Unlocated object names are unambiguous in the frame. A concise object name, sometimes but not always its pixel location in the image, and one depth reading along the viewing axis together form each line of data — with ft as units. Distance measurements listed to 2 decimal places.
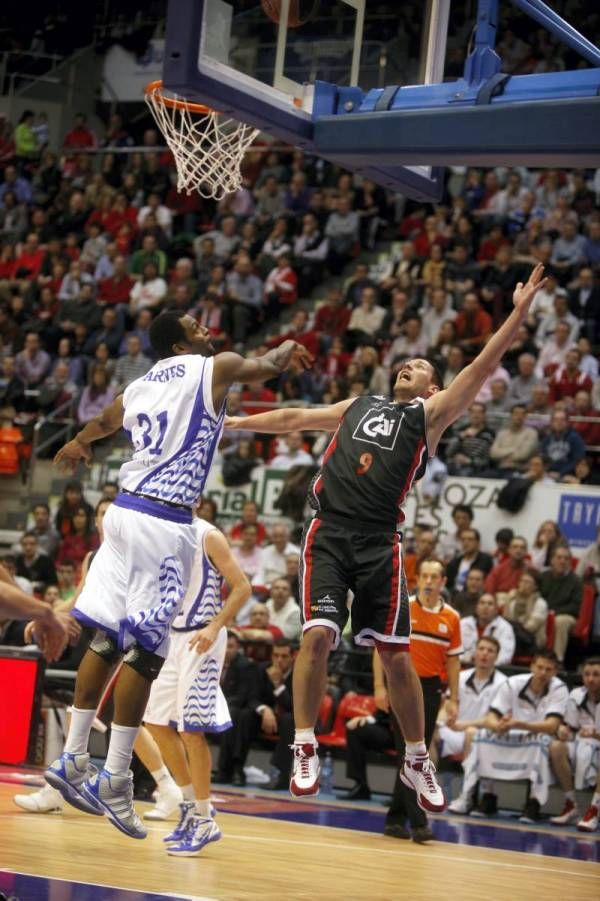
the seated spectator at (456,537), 48.34
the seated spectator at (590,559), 46.14
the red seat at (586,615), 44.45
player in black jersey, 23.36
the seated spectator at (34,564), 52.80
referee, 34.83
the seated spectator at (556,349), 53.78
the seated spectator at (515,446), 50.31
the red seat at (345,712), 42.98
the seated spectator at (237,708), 43.29
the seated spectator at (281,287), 65.05
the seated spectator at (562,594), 44.73
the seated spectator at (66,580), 50.49
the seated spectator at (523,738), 40.88
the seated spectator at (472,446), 50.98
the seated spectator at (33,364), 65.67
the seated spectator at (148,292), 66.03
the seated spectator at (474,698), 41.78
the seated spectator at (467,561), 46.98
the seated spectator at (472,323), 55.67
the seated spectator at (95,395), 61.05
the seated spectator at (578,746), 40.37
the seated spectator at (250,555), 50.49
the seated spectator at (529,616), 44.47
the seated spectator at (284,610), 46.60
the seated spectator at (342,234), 66.74
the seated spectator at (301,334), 59.57
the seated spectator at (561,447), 49.55
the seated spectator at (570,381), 52.01
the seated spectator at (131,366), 61.16
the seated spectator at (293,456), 53.42
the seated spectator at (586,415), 50.88
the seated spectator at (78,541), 54.39
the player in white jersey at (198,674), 29.43
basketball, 24.72
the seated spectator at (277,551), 49.90
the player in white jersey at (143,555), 22.41
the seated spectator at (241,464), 54.75
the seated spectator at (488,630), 43.70
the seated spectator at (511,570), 46.19
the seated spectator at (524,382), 52.80
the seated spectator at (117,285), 68.23
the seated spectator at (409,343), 56.29
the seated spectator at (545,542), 46.68
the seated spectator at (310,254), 66.28
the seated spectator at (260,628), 46.06
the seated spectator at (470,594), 44.75
